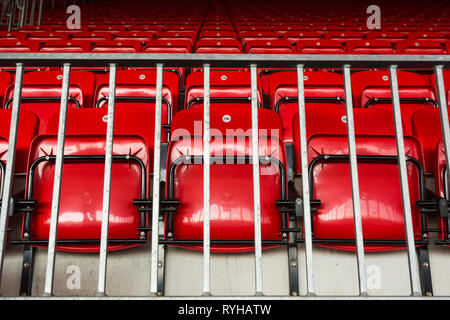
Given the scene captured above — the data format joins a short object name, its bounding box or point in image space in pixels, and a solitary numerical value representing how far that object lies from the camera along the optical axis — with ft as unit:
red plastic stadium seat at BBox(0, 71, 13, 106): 6.91
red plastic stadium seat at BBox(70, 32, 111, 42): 12.19
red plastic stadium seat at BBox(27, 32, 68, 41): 12.33
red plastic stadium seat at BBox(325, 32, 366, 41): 12.98
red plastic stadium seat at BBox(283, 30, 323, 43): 12.50
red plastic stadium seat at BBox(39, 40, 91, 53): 9.68
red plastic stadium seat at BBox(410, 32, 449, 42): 12.62
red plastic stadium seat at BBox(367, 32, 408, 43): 12.53
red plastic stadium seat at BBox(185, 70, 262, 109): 6.41
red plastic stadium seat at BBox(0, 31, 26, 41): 12.76
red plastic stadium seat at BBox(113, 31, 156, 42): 11.84
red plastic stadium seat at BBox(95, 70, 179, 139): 6.32
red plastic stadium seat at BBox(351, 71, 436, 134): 6.48
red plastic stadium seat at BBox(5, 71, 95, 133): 6.32
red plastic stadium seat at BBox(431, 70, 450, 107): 6.73
